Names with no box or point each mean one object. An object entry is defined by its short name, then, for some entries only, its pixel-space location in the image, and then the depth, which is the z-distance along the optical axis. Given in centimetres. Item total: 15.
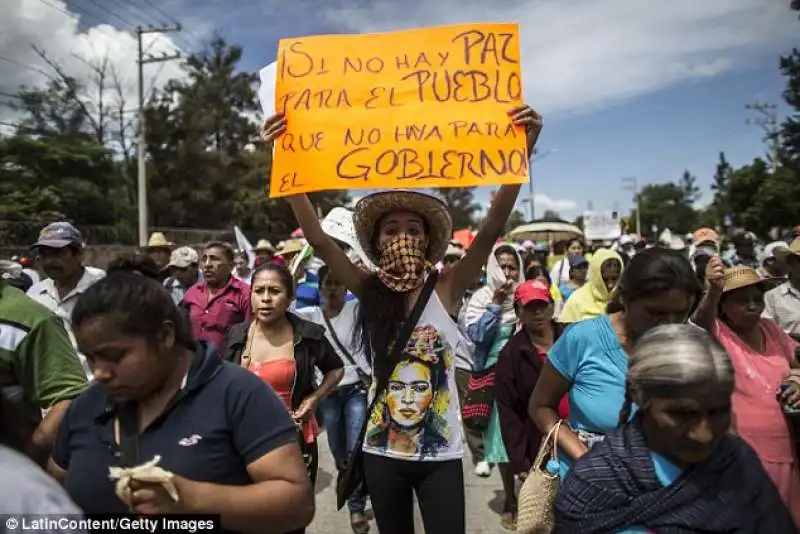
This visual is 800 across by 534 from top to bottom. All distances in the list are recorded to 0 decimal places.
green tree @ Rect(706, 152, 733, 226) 8988
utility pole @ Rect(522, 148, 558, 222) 3814
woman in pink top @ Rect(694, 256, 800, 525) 282
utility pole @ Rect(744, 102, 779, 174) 4423
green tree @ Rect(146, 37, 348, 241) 3931
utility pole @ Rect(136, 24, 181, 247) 2427
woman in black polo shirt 161
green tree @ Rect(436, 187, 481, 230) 7921
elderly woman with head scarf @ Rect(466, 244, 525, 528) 471
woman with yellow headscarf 450
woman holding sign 254
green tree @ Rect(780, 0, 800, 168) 2978
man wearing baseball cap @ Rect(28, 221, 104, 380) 408
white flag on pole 984
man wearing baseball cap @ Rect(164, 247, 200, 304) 724
